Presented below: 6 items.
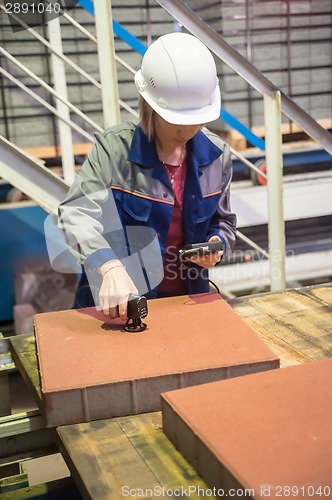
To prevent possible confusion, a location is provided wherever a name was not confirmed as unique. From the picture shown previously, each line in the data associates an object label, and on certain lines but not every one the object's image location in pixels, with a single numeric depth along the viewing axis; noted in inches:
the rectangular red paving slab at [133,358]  46.8
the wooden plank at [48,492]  51.3
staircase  99.9
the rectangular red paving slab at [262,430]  33.9
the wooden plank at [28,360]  52.6
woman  59.4
